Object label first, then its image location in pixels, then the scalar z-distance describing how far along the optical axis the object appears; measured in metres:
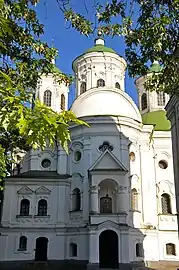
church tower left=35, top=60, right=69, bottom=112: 34.84
